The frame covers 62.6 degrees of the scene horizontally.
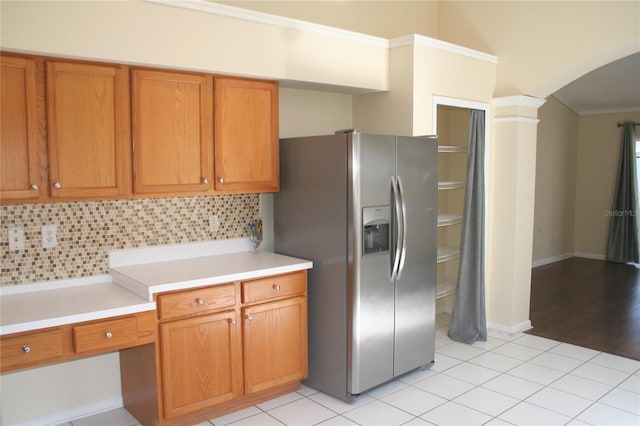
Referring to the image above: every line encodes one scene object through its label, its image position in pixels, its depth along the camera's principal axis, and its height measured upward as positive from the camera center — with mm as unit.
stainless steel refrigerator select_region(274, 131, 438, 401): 3217 -424
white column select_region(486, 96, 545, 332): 4527 -269
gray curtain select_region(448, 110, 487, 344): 4383 -617
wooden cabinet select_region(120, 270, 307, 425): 2824 -1004
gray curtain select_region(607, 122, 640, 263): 7664 -391
